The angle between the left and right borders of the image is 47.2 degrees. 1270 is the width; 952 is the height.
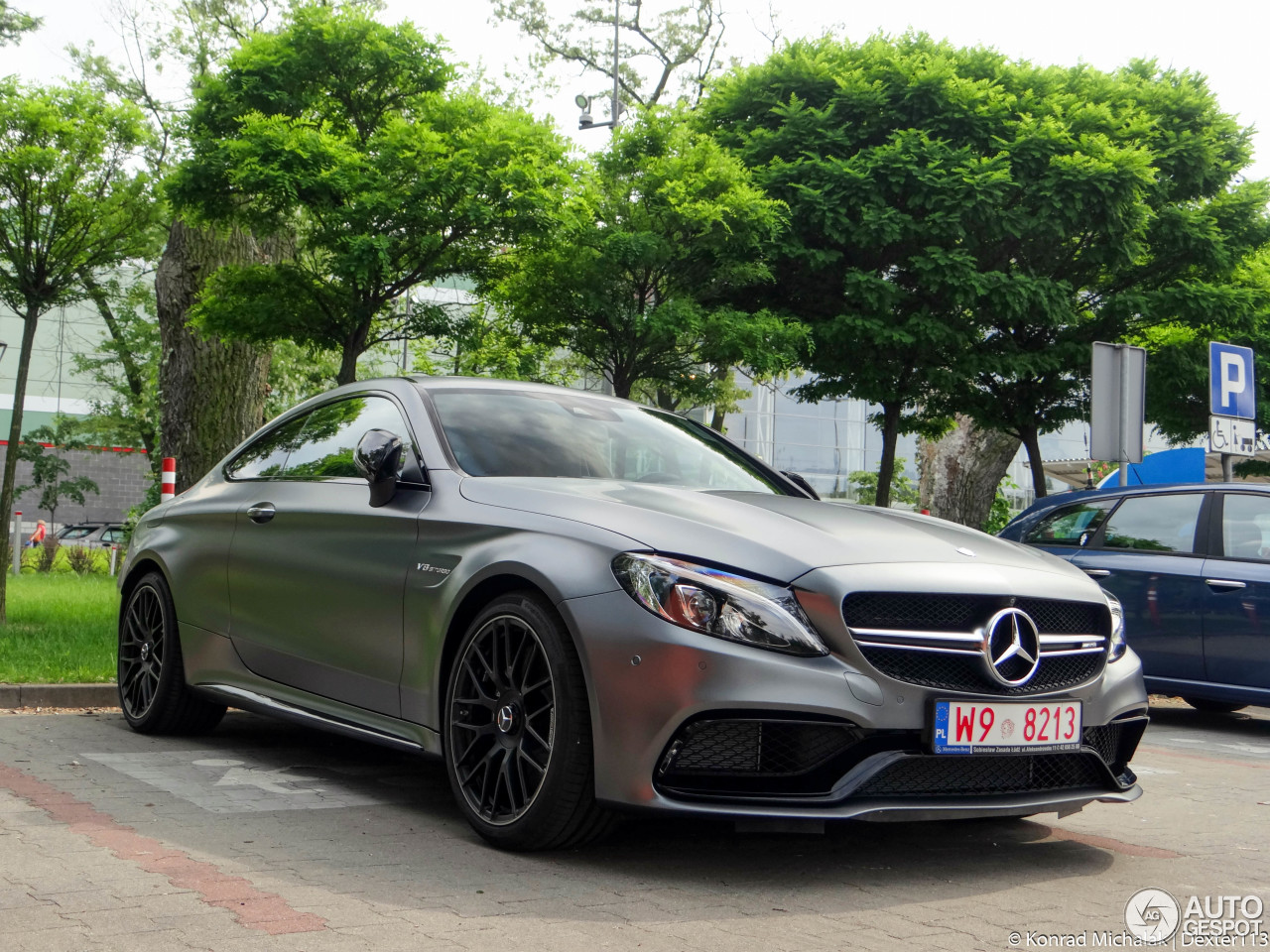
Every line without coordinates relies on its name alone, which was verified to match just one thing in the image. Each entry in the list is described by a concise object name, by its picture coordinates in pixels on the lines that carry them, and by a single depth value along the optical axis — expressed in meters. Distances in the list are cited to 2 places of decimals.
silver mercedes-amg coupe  3.93
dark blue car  8.55
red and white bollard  13.50
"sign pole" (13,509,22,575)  24.80
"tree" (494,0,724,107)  33.59
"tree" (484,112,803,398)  14.12
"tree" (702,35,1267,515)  16.06
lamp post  28.89
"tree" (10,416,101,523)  40.09
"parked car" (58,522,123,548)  39.59
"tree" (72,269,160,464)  36.00
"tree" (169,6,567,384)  10.95
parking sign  12.33
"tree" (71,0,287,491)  14.55
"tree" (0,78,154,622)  11.48
